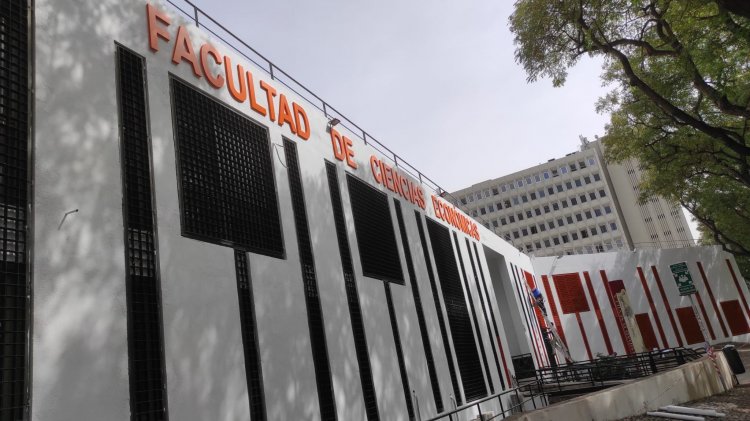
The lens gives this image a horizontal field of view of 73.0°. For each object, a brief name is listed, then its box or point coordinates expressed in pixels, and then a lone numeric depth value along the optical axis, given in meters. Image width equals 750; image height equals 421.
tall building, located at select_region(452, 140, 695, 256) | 72.56
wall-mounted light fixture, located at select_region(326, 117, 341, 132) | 14.92
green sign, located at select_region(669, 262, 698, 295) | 20.00
